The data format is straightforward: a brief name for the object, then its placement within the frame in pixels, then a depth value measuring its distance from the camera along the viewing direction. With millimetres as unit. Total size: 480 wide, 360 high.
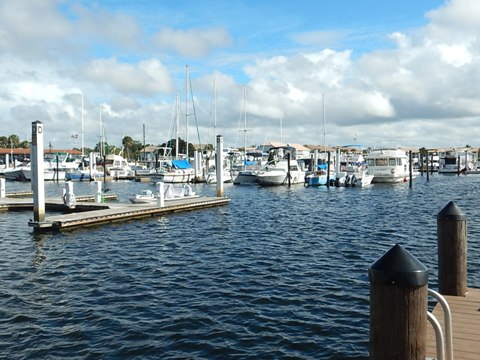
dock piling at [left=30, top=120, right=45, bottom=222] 21594
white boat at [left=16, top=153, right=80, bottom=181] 76750
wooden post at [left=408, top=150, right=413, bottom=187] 56866
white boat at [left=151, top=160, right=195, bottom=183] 67188
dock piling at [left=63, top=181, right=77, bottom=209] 29244
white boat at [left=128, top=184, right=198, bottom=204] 31562
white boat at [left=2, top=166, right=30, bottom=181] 79706
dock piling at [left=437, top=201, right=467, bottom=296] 8492
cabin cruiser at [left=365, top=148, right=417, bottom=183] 61562
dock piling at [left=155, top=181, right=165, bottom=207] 29100
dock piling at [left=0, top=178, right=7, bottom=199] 36269
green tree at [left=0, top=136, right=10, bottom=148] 172475
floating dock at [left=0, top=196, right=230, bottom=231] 22675
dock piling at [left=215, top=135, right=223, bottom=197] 36447
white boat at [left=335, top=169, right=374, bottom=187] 57981
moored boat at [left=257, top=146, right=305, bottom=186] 61812
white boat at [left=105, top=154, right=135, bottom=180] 80625
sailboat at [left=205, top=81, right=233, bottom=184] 67438
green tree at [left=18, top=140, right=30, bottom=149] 174838
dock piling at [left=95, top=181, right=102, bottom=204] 32844
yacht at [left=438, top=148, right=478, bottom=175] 103875
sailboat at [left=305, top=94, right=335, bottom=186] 60275
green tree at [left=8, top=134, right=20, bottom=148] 172500
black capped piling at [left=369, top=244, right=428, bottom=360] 4105
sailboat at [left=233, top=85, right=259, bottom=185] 65688
